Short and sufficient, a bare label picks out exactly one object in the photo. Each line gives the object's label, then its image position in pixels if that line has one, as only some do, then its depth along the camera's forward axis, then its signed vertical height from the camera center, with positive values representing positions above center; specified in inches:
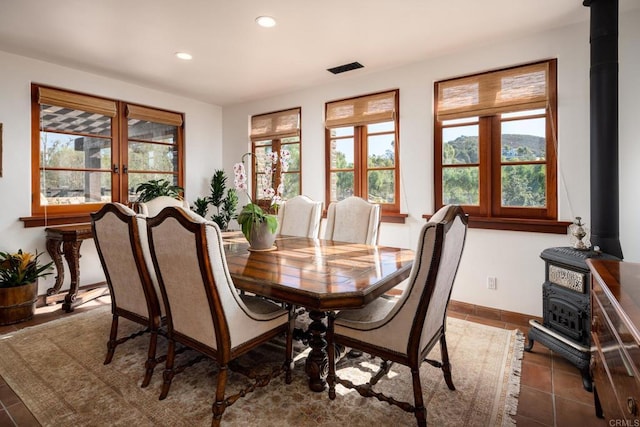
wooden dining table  62.6 -13.6
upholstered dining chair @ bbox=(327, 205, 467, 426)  58.9 -20.8
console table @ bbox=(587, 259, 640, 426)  38.9 -17.2
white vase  99.7 -7.0
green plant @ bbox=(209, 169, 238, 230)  201.5 +8.7
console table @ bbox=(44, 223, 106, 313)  133.8 -15.6
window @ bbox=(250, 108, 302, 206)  185.3 +42.1
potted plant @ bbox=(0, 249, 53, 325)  117.6 -25.6
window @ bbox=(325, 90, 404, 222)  153.1 +30.2
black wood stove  82.7 -24.9
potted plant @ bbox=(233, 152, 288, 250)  96.8 -2.0
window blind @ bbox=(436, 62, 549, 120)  117.3 +44.4
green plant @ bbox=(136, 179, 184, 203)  169.2 +12.1
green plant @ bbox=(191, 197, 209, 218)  196.1 +4.4
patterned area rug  68.4 -40.6
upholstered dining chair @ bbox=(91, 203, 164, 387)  79.7 -13.8
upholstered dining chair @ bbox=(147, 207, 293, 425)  61.3 -16.6
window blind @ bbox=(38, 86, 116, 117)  143.8 +50.9
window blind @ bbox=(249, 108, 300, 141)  183.6 +50.0
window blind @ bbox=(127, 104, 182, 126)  173.0 +53.0
